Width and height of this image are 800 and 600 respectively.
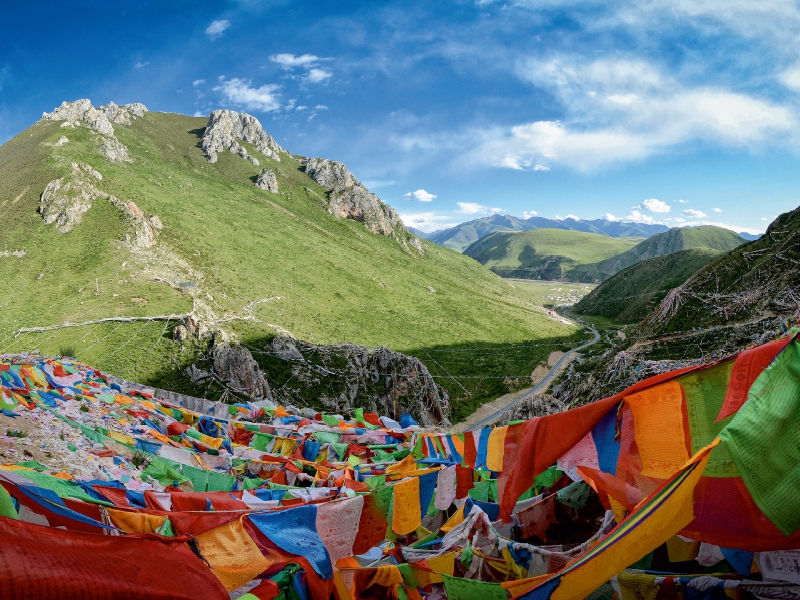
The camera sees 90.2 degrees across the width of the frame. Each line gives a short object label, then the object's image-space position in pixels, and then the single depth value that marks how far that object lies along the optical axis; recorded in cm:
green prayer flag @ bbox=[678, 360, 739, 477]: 390
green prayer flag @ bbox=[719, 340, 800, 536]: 302
